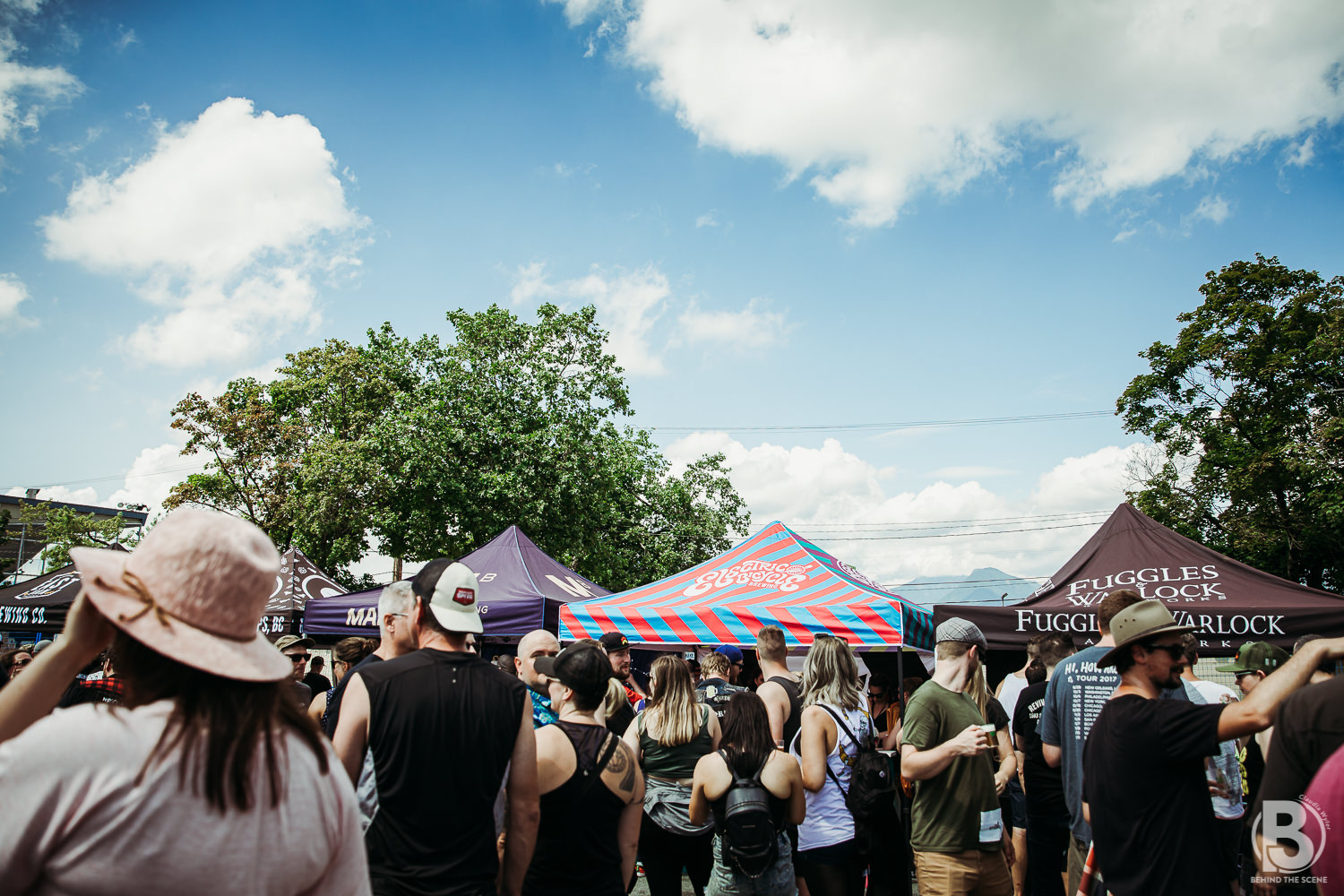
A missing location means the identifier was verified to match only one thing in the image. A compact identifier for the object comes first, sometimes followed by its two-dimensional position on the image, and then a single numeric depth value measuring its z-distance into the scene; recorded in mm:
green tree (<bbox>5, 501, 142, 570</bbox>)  32719
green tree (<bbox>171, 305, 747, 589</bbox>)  21312
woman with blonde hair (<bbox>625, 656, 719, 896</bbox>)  4219
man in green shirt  3914
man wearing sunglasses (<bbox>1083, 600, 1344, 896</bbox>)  2770
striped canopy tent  7461
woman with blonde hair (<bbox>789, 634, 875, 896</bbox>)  4406
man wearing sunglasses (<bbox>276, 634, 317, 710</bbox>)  6324
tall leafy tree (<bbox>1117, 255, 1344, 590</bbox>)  22625
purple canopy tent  9070
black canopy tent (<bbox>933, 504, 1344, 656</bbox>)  6730
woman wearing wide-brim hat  1072
